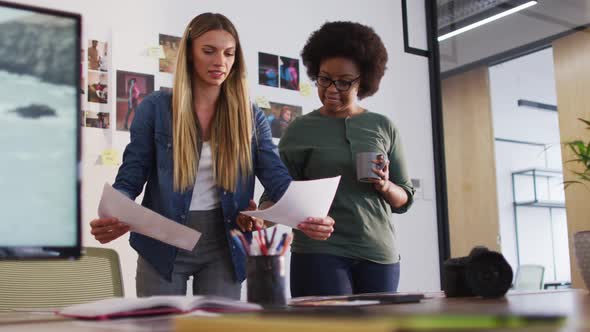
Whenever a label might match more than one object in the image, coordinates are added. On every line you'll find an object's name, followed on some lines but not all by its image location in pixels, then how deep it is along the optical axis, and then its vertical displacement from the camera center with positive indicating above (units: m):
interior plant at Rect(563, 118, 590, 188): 1.41 +0.15
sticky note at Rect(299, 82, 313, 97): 3.14 +0.70
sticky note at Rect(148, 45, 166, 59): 2.70 +0.77
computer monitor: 0.69 +0.11
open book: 0.78 -0.08
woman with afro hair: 1.69 +0.18
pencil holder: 0.96 -0.07
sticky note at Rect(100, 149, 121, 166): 2.52 +0.32
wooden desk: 0.66 -0.11
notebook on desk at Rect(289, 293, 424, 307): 0.97 -0.11
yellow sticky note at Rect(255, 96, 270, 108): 2.97 +0.60
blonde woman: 1.50 +0.17
